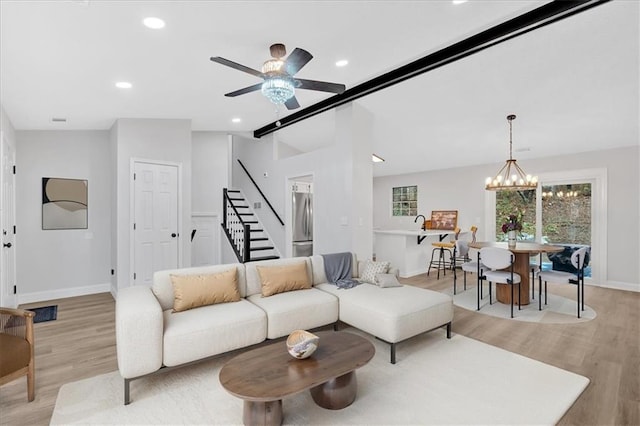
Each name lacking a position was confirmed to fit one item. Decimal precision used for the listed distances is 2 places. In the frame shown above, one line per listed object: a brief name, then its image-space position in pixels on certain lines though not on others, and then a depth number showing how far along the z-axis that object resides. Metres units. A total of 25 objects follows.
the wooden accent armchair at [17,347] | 2.19
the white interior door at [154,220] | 5.14
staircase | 6.85
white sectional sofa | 2.45
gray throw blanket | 4.14
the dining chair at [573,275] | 4.39
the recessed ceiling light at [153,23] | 2.51
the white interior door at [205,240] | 7.28
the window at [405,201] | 8.88
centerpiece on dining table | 4.90
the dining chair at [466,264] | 4.88
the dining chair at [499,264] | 4.36
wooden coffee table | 1.95
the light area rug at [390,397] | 2.22
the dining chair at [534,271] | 4.85
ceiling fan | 2.79
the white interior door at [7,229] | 3.93
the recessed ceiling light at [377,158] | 6.98
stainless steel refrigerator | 6.83
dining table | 4.79
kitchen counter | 6.75
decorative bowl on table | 2.24
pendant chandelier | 4.98
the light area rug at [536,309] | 4.18
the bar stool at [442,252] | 6.53
